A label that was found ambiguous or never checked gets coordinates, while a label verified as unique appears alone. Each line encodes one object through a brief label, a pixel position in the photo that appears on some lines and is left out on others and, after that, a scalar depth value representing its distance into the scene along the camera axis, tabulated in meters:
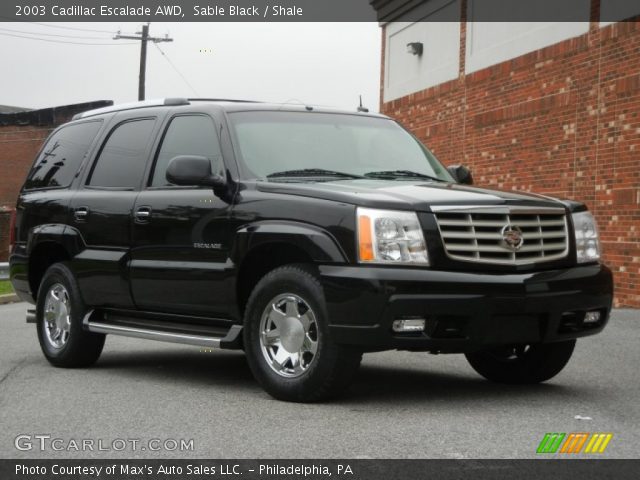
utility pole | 43.94
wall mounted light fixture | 22.86
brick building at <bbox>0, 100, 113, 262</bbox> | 47.69
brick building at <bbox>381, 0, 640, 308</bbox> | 15.49
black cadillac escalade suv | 6.51
